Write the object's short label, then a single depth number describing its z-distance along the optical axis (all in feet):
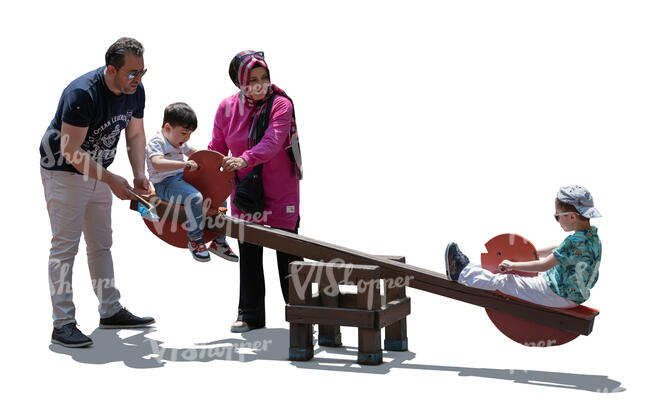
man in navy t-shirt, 19.73
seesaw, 18.60
